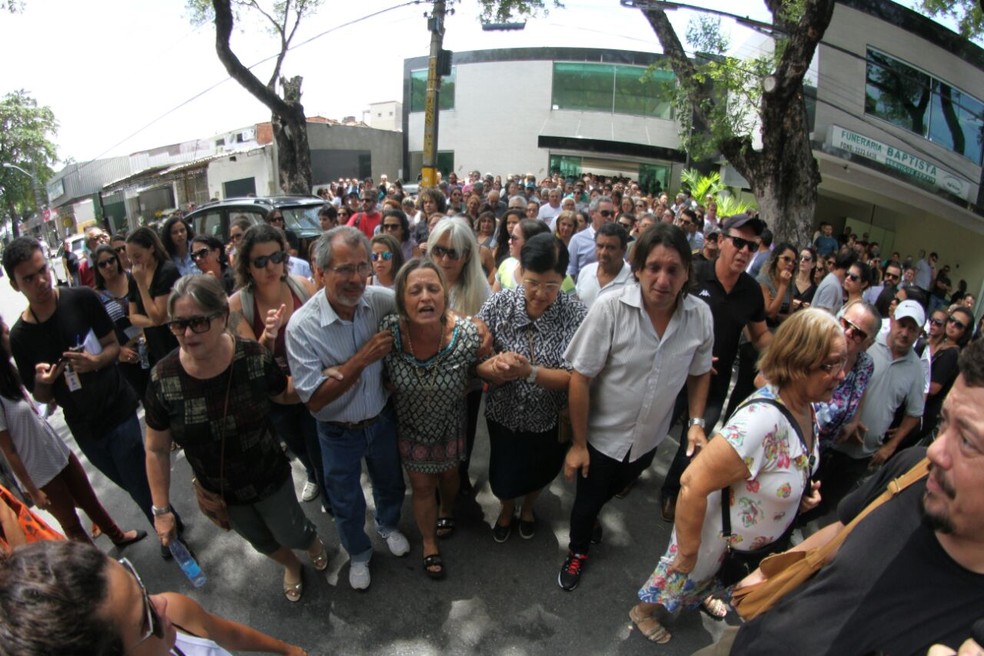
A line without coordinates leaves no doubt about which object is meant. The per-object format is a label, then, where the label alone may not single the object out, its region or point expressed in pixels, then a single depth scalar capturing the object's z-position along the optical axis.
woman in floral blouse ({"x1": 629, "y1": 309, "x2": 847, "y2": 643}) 1.78
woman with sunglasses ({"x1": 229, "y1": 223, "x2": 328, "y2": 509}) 2.87
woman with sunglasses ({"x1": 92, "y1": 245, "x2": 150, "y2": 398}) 3.76
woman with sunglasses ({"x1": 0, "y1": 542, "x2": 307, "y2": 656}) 0.87
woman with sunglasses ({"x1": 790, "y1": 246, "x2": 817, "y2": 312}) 4.94
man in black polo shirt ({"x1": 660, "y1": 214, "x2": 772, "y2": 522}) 3.16
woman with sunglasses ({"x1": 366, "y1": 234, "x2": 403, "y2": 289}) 3.44
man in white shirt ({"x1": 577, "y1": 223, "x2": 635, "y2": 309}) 3.52
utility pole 8.63
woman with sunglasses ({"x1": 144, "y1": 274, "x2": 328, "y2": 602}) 2.08
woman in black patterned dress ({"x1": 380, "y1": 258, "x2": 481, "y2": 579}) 2.36
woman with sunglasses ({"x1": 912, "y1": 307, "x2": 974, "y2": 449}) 3.37
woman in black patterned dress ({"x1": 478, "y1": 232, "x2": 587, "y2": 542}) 2.49
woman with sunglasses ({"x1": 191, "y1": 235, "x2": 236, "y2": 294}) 4.04
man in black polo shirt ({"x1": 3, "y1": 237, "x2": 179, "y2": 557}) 2.66
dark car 7.01
